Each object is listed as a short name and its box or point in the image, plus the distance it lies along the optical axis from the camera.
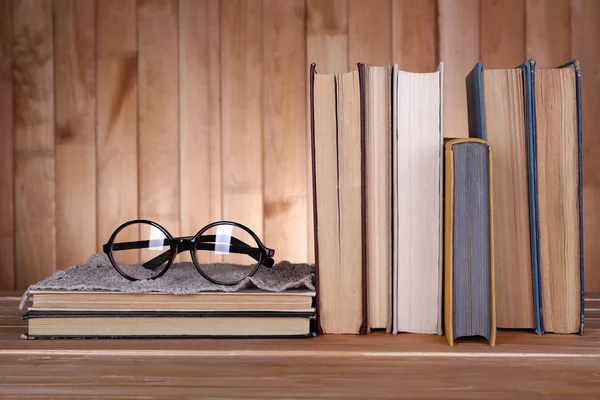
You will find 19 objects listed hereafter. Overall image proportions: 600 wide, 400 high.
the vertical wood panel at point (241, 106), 1.31
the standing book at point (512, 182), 0.64
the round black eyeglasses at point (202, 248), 0.68
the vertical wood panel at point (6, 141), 1.32
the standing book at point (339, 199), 0.64
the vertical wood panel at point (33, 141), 1.32
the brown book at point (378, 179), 0.64
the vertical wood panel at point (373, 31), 1.31
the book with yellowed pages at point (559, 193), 0.63
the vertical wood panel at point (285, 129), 1.31
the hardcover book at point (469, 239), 0.59
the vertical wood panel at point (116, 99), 1.32
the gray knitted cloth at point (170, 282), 0.63
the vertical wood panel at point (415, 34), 1.31
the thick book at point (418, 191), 0.63
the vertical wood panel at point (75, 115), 1.32
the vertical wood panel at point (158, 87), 1.31
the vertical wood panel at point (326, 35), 1.31
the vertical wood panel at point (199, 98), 1.31
